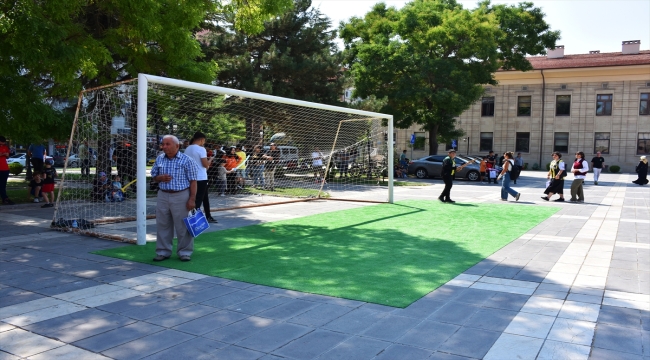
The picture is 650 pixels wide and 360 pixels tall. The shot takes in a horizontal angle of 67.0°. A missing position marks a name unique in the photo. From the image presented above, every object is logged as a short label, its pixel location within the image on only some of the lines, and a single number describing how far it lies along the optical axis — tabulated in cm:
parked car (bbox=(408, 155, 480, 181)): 2730
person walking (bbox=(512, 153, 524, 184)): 2473
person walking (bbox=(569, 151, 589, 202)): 1538
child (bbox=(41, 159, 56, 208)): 1288
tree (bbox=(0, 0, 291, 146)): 841
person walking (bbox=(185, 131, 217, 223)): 848
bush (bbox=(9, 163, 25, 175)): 2842
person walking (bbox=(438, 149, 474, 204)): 1462
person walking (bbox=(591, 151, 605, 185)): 2616
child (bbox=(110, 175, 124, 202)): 1326
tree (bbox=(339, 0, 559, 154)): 2842
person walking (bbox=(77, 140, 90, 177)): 1013
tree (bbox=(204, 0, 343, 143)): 2177
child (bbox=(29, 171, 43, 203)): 1330
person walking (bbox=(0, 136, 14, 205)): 1239
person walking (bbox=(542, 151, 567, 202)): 1568
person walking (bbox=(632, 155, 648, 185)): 2544
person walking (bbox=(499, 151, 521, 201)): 1530
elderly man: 664
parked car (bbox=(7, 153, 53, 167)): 3548
